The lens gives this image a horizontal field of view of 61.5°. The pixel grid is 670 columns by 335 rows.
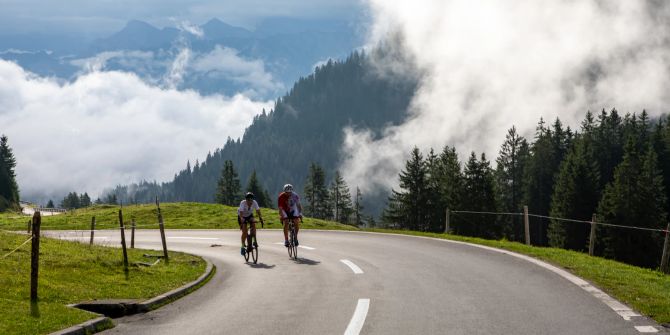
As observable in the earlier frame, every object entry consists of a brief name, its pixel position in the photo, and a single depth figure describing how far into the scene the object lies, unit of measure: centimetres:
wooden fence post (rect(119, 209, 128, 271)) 1524
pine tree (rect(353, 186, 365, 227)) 12962
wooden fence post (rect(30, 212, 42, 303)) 991
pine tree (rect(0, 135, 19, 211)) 10652
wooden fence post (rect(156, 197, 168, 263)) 1766
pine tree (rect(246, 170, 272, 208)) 11494
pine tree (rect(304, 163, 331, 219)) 12444
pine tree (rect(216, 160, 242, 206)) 12754
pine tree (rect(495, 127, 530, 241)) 11489
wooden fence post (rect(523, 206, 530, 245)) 2120
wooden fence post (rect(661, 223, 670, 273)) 1564
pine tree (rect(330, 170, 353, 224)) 12789
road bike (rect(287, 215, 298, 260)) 1894
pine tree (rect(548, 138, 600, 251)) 6875
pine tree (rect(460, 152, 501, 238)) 7238
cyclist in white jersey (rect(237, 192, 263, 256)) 1844
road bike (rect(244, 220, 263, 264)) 1825
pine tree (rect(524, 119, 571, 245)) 10694
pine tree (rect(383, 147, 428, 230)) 7781
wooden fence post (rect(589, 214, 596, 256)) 1793
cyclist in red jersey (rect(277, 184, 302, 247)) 1888
